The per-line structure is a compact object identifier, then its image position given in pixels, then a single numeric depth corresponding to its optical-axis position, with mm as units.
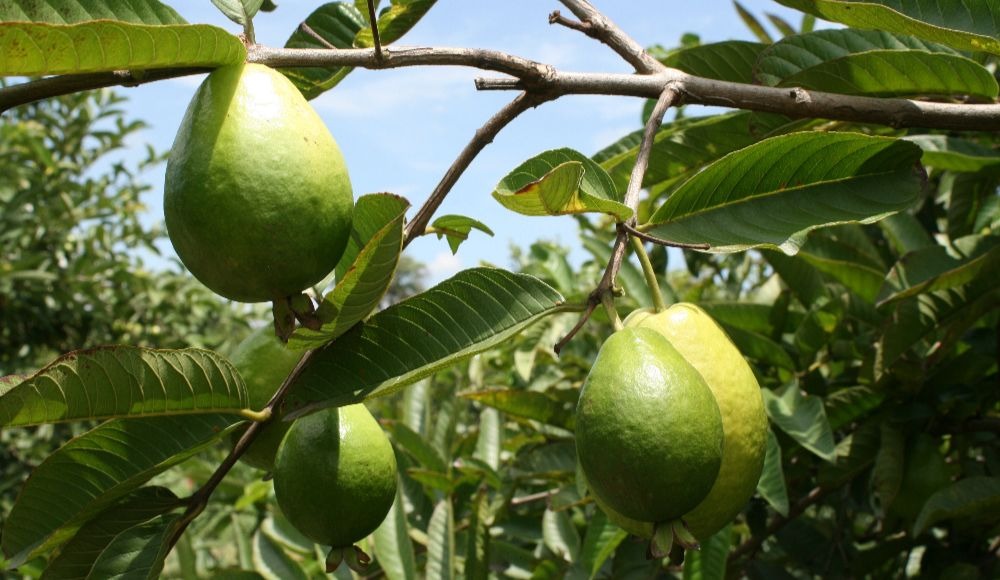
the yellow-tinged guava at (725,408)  886
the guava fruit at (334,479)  973
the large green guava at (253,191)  767
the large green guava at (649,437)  775
